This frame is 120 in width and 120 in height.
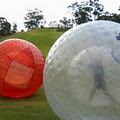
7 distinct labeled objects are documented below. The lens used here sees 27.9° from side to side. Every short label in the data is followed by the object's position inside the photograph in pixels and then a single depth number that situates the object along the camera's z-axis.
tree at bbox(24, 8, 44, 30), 62.92
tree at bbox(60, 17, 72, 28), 55.68
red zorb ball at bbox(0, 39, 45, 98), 6.21
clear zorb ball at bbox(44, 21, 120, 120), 3.03
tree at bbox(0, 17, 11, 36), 53.41
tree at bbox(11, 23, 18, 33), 58.88
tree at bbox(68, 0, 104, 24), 51.64
